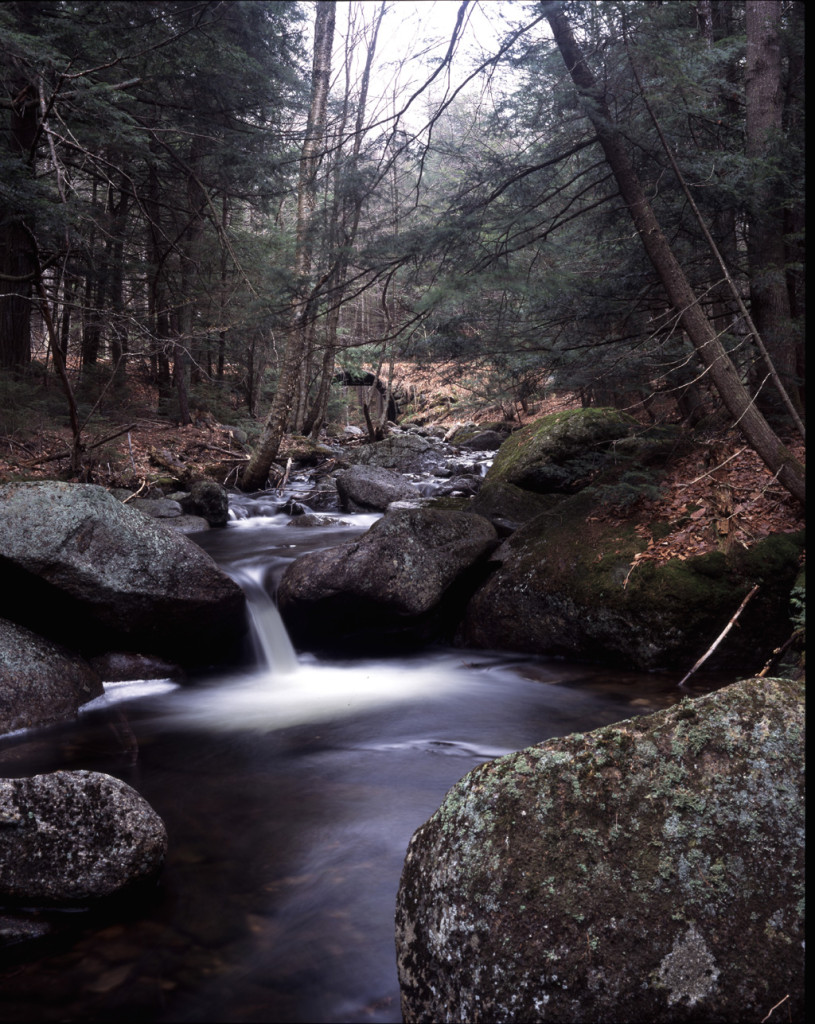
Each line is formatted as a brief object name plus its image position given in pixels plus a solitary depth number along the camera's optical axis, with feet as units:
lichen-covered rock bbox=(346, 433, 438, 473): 59.72
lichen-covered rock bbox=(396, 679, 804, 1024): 6.23
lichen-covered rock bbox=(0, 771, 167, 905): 10.23
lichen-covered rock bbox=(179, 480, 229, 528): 41.19
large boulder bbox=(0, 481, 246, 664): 19.88
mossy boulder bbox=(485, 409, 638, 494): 30.89
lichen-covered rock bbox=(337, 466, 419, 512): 45.09
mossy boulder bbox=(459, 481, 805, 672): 20.47
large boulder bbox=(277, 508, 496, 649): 24.58
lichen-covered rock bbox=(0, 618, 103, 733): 17.74
